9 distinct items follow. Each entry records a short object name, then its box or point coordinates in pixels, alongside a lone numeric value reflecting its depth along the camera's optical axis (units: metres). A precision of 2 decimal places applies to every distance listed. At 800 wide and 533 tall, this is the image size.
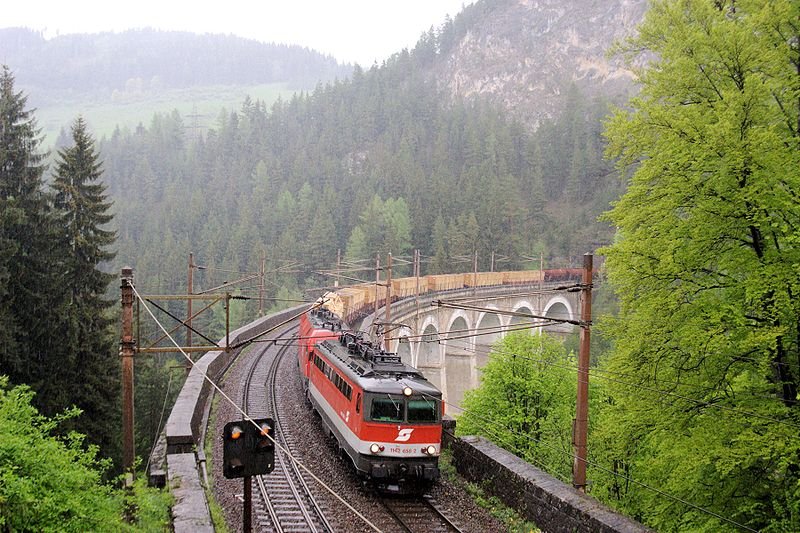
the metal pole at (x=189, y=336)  25.68
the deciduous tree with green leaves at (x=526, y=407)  23.16
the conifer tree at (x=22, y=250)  26.09
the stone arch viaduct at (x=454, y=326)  47.66
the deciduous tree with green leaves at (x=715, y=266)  11.48
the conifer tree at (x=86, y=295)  28.22
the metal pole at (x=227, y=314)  13.58
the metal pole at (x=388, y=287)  29.17
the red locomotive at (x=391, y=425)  14.10
